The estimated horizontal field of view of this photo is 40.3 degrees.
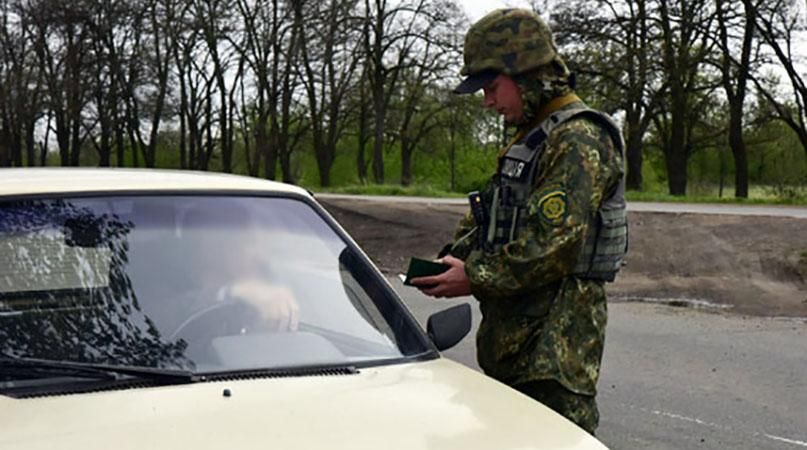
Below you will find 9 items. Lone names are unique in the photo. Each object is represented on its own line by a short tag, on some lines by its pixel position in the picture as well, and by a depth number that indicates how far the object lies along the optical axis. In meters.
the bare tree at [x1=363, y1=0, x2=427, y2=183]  44.06
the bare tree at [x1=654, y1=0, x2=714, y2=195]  34.78
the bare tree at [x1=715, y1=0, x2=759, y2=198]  33.88
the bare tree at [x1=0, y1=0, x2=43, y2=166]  55.16
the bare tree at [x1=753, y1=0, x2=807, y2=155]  33.38
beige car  2.47
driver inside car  3.11
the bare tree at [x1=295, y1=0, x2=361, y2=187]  43.27
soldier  3.41
